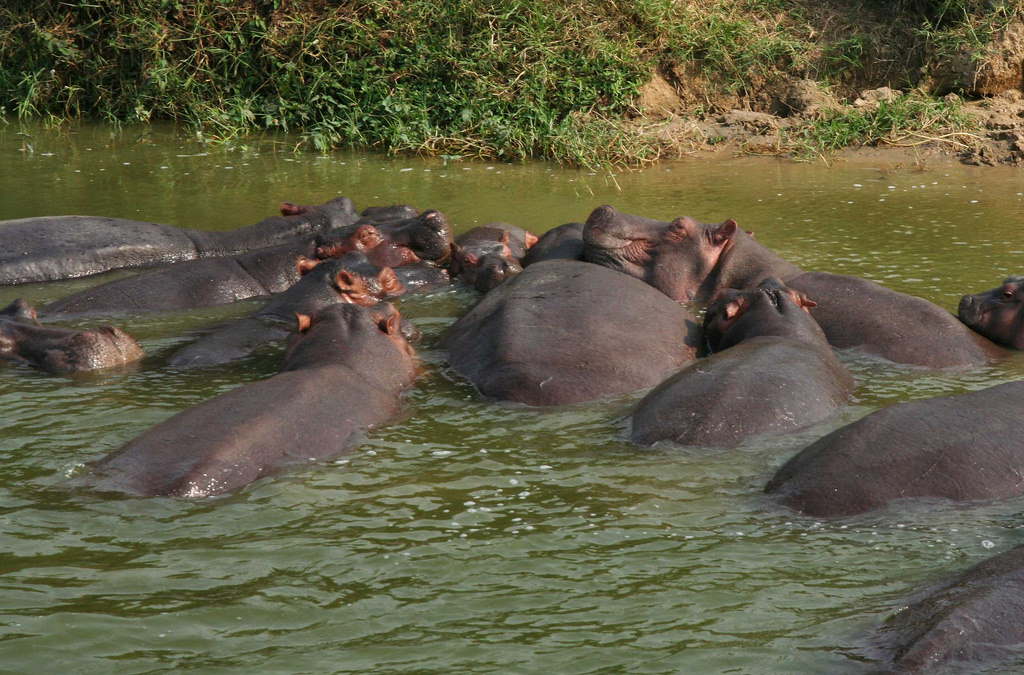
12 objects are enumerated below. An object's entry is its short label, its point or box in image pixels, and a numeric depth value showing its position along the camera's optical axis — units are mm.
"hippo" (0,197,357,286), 16937
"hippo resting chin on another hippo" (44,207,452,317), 15273
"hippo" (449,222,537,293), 15742
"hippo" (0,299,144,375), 12922
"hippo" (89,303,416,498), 9375
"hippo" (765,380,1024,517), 9047
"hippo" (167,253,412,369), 13291
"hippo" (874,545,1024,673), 6586
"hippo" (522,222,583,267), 15820
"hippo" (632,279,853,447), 10398
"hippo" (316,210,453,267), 16859
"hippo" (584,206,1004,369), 13844
